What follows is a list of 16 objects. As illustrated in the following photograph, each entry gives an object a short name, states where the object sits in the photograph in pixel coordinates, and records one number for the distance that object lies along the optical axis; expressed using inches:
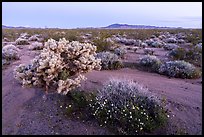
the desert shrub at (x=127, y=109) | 126.0
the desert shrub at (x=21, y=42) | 434.3
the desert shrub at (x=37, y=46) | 349.5
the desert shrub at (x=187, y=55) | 304.1
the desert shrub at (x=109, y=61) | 231.5
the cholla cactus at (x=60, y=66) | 150.4
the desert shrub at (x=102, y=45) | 314.8
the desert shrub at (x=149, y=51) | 351.2
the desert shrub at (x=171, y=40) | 521.9
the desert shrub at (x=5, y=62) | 244.3
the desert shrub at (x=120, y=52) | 304.1
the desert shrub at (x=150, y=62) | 244.6
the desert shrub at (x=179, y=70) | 223.6
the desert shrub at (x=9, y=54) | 269.0
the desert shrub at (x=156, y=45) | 433.8
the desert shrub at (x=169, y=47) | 398.6
